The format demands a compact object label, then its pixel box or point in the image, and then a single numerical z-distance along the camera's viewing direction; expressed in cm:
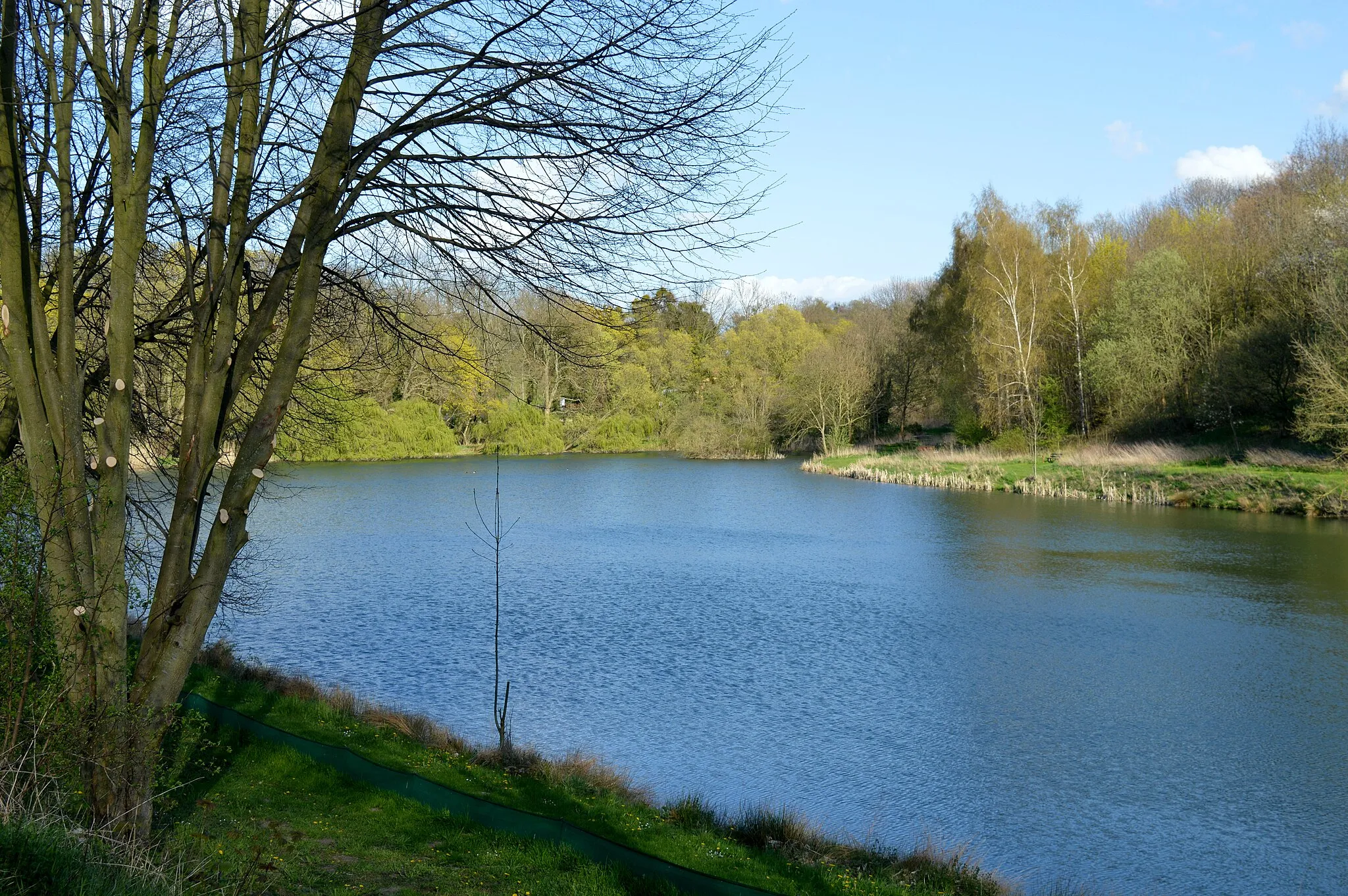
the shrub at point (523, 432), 4528
